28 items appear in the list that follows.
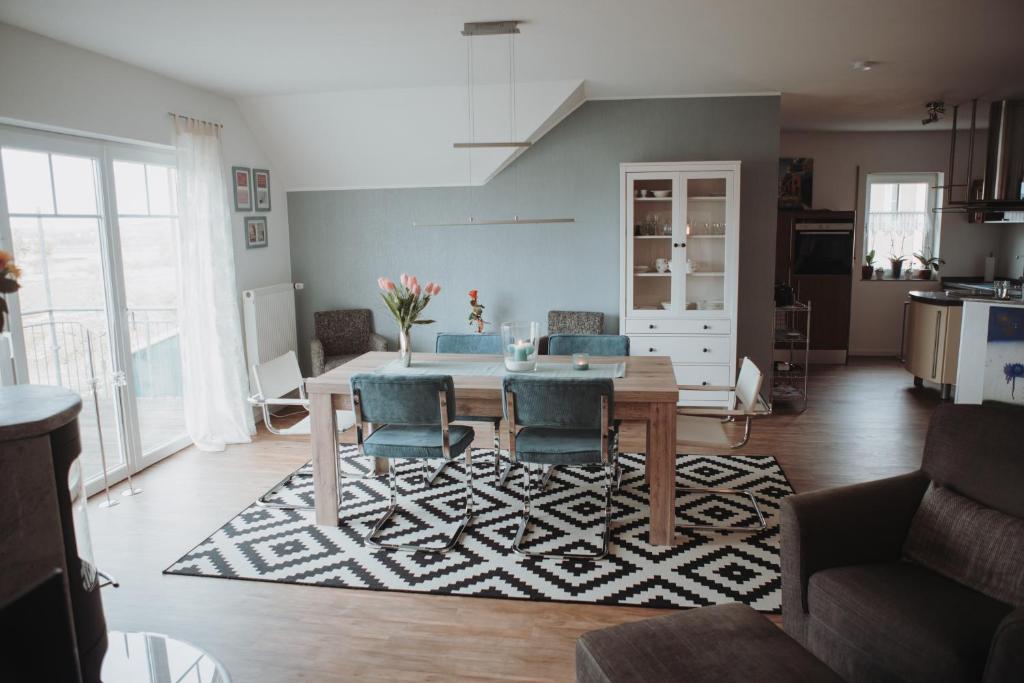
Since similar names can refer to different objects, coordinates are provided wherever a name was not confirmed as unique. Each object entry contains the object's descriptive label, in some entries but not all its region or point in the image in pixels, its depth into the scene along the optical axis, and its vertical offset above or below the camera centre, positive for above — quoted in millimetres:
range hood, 6176 +639
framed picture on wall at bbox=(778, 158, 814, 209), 8172 +618
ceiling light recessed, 4652 +1099
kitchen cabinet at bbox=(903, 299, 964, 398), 6289 -928
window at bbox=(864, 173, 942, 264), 8273 +273
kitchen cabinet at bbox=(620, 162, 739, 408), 5520 -209
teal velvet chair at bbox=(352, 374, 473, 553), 3416 -805
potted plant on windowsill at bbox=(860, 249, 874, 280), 8422 -349
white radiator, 5676 -610
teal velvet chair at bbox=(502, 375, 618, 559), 3248 -791
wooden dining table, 3461 -822
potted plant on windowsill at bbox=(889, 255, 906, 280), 8336 -317
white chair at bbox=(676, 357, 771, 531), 3697 -994
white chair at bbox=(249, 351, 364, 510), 4148 -831
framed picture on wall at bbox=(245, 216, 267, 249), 5746 +110
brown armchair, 2031 -1036
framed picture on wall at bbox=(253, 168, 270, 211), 5863 +466
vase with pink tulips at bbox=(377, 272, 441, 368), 3840 -297
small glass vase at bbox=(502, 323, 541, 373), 3869 -548
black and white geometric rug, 3148 -1461
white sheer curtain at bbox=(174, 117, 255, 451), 4984 -372
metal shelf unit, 6562 -1297
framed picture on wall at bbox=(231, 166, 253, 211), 5586 +458
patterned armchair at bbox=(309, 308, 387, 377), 6293 -776
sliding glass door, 3912 -224
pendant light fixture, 3762 +1093
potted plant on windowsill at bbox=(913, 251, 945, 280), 8219 -318
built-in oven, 7953 -122
